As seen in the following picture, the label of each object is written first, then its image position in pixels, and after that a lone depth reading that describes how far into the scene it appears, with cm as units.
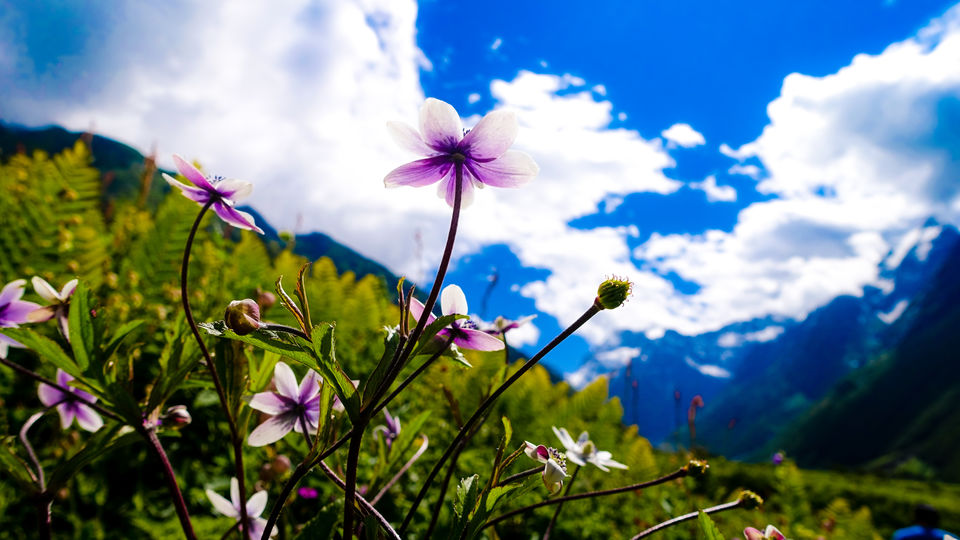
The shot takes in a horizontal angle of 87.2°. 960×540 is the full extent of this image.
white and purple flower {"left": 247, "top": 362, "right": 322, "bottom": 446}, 15
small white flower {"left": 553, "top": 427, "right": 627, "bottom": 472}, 20
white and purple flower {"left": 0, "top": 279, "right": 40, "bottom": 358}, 18
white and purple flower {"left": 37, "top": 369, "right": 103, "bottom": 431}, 20
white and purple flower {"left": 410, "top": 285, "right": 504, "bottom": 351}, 14
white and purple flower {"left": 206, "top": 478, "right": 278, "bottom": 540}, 17
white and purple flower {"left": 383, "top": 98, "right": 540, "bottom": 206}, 14
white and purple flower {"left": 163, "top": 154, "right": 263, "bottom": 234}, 15
